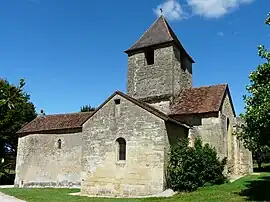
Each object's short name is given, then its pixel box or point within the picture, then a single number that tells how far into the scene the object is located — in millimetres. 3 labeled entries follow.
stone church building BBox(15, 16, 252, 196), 20688
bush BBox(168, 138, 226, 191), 19641
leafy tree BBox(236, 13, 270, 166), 14000
